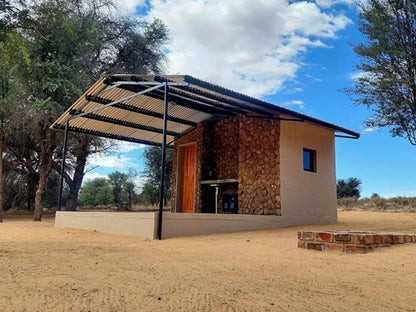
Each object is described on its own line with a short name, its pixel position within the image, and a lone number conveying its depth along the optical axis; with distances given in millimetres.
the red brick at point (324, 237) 4614
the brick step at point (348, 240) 4379
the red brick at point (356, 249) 4312
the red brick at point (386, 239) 4709
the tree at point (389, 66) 9047
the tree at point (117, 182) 24116
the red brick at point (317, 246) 4625
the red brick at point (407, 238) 5030
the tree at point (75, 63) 12586
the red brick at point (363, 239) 4355
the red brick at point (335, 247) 4463
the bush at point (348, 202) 19341
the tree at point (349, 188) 24938
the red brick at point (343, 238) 4457
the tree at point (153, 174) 21828
